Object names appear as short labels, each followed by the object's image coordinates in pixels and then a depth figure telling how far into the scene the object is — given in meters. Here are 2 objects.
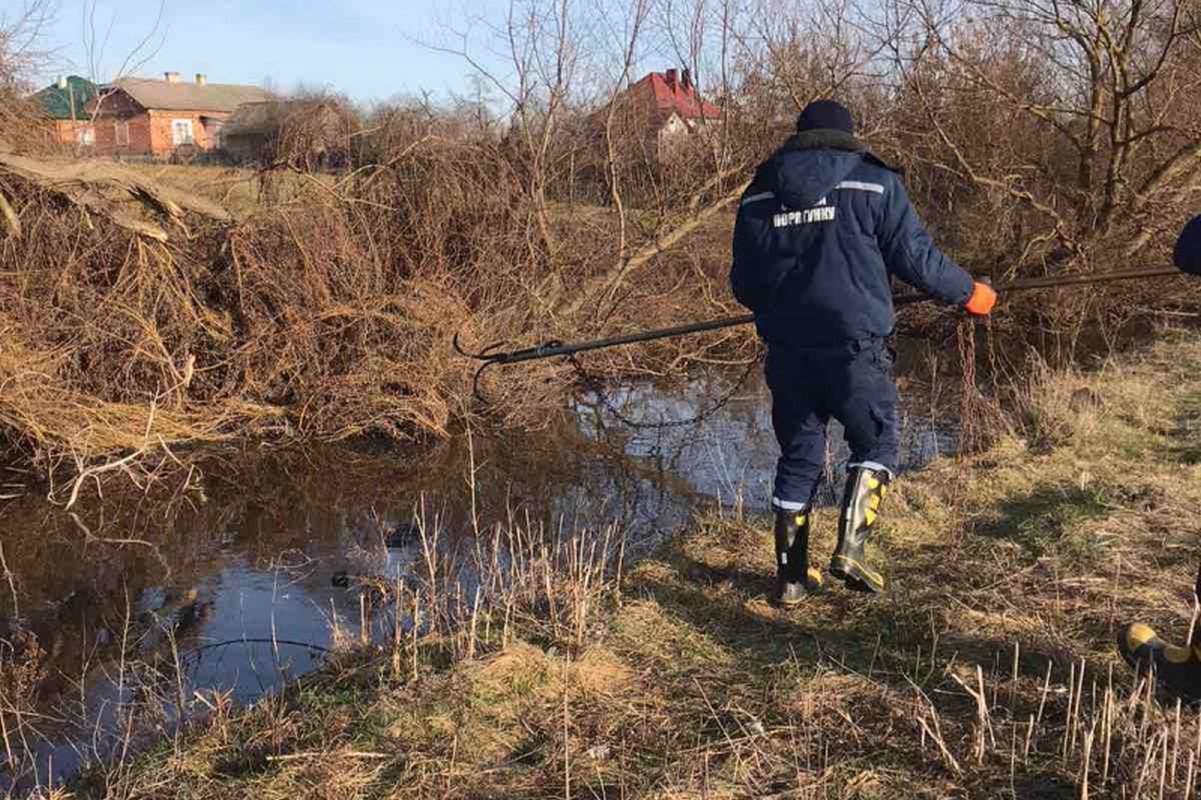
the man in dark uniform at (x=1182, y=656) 2.79
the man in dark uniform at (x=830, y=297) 3.49
